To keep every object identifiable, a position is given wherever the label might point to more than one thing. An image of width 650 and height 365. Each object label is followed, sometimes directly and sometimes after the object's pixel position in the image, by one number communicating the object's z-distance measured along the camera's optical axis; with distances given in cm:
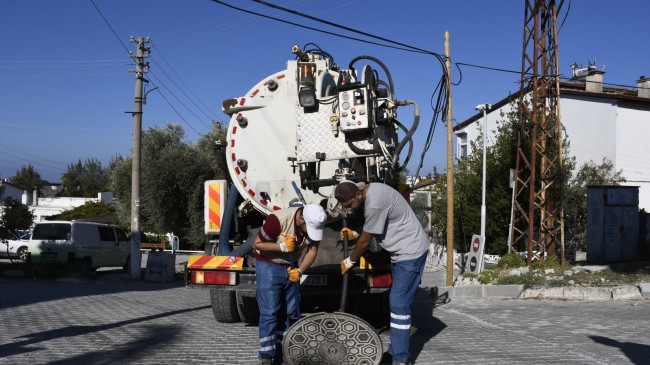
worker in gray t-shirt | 633
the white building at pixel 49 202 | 5806
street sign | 1783
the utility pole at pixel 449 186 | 1677
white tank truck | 775
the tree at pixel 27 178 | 9171
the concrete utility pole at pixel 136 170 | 1958
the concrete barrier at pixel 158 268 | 1928
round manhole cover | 620
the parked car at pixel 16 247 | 2962
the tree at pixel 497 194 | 2575
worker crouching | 641
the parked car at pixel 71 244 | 2030
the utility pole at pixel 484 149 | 2070
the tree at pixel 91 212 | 4847
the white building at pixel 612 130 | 3089
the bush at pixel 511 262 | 1869
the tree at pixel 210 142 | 2739
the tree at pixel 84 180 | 9769
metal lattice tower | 1844
